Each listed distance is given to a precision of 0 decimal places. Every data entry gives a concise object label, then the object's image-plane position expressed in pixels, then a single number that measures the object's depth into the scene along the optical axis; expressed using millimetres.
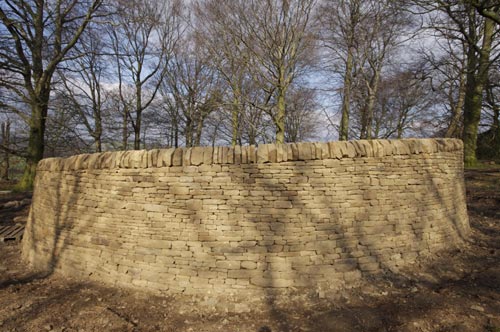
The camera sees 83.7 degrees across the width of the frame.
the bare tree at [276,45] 10016
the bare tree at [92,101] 14467
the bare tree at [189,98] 17344
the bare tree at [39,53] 11109
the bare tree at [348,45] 11414
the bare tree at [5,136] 20880
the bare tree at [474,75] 11094
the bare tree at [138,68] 17469
